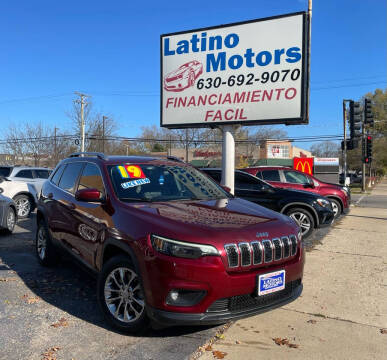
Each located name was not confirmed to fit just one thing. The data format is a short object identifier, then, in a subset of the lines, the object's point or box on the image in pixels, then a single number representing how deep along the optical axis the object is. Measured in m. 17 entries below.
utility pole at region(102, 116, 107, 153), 42.84
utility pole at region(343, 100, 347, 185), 29.75
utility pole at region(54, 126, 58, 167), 45.01
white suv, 11.52
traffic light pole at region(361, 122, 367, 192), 27.07
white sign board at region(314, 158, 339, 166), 33.66
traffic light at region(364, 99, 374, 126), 18.53
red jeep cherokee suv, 3.09
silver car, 8.03
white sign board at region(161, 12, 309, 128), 8.39
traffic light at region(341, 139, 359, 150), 19.66
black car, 8.55
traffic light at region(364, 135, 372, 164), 26.11
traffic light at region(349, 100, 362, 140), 17.76
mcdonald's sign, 22.98
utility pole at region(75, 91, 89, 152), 38.01
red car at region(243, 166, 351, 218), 12.13
